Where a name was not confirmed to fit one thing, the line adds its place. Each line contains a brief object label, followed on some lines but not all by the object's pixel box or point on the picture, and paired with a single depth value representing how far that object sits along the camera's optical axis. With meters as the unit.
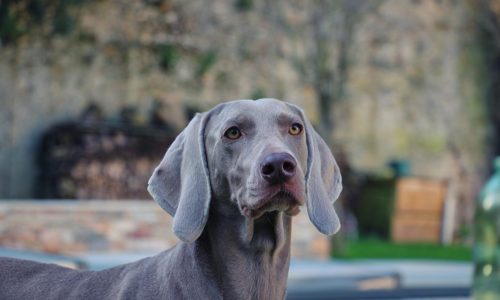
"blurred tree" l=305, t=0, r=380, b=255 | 8.93
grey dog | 2.07
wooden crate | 10.88
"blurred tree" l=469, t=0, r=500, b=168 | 12.37
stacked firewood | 8.41
